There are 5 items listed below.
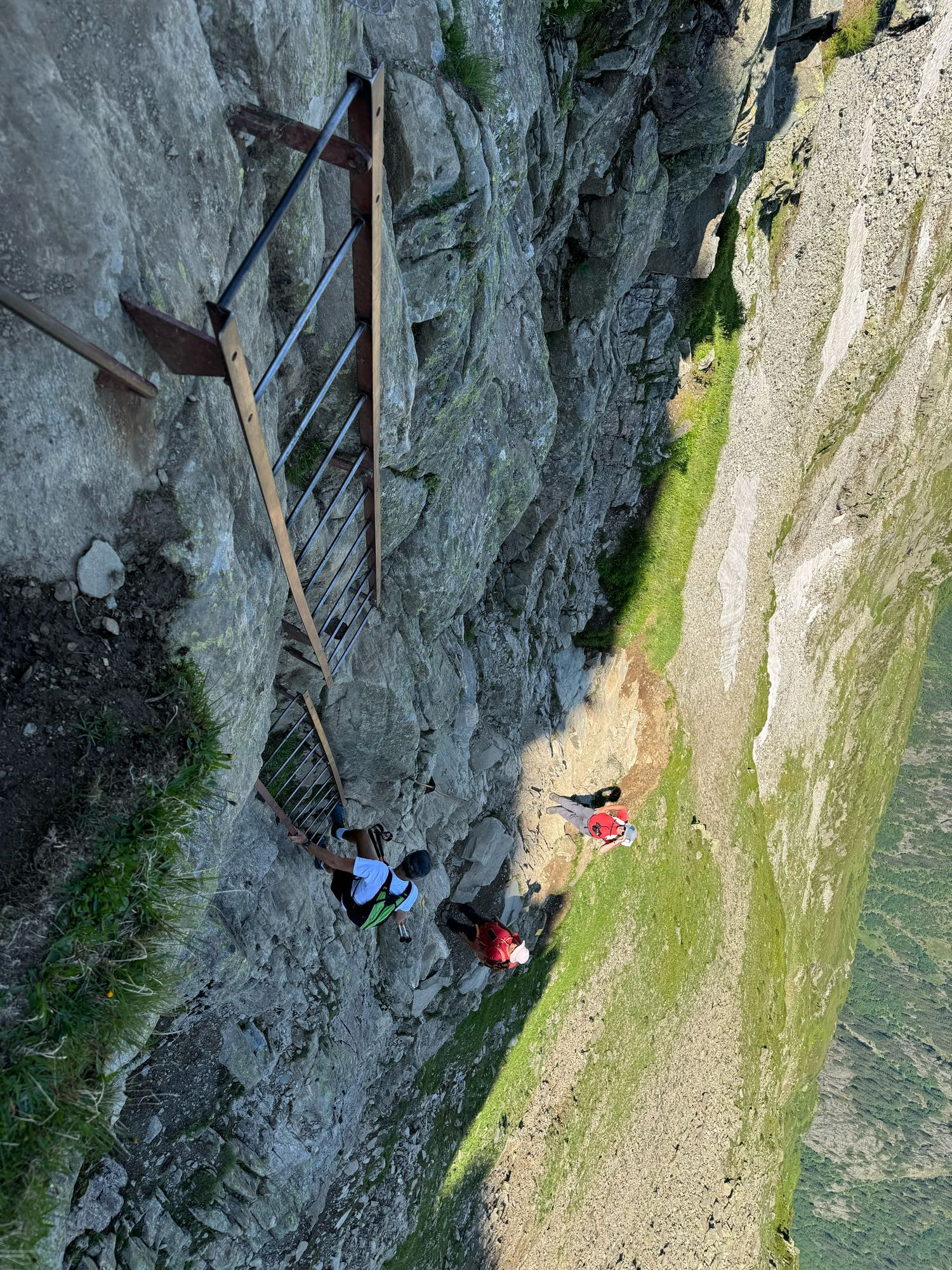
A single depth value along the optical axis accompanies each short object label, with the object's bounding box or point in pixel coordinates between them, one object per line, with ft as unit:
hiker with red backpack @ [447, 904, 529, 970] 31.30
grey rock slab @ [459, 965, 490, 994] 33.58
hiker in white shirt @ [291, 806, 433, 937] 20.33
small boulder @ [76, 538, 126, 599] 9.98
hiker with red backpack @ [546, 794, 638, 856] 38.78
